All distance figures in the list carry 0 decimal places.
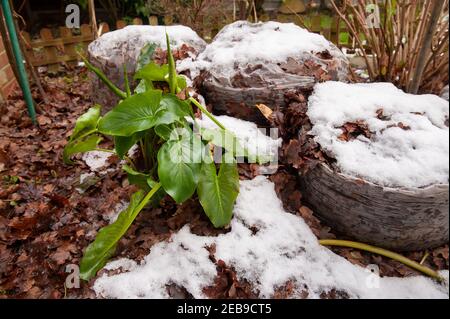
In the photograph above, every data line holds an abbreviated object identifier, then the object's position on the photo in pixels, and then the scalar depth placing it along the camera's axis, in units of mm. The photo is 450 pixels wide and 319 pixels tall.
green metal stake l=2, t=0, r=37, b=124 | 2179
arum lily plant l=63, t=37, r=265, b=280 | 1341
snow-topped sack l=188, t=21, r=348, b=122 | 1882
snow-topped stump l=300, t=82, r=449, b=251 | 1243
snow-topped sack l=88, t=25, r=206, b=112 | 2214
